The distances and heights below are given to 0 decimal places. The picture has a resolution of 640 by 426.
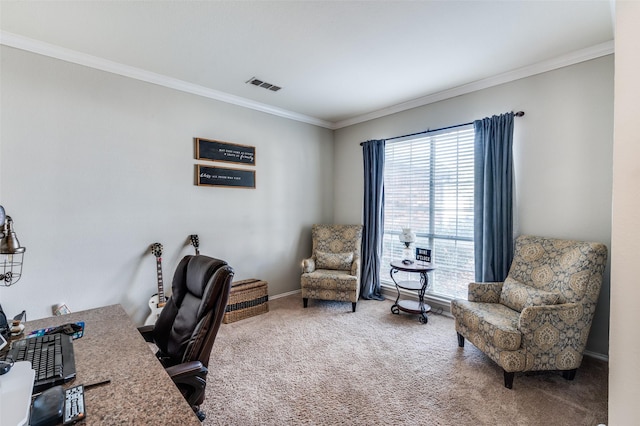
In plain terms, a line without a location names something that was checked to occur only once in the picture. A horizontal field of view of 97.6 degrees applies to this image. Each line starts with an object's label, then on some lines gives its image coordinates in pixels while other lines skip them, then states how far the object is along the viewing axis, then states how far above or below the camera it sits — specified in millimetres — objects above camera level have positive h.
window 3340 +105
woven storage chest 3262 -1127
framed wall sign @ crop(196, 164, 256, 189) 3354 +388
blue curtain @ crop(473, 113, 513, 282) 2912 +108
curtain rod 2893 +985
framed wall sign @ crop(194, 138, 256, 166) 3343 +707
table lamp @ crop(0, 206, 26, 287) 1322 -154
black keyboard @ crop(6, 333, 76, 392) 963 -582
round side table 3227 -983
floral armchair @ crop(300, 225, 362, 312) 3539 -800
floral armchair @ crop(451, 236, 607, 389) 2033 -845
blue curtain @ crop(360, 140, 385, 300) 4070 -254
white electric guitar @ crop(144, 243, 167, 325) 2907 -950
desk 804 -600
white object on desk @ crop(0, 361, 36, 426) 660 -476
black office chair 1270 -600
